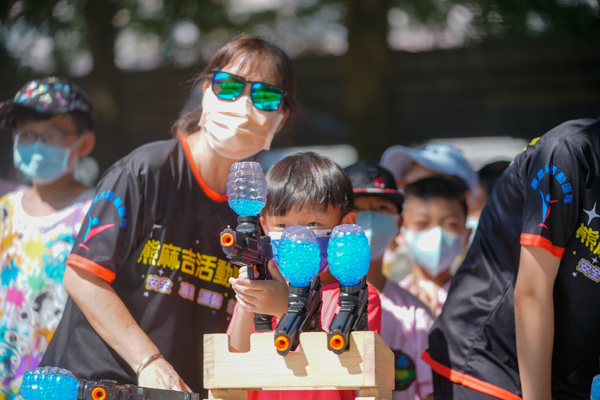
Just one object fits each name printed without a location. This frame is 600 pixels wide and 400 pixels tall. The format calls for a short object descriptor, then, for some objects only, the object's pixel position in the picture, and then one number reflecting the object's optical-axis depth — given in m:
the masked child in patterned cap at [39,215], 7.40
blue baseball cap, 9.53
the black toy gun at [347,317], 3.77
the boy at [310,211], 4.86
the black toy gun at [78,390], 4.02
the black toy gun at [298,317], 3.80
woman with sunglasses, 5.46
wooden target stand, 3.80
